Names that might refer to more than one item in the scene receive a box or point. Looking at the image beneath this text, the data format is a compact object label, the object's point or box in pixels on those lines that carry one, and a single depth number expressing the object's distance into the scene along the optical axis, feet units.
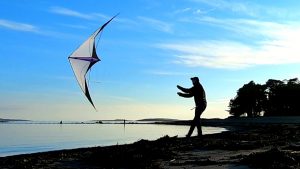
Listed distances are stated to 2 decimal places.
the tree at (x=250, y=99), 383.65
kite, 63.10
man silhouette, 65.92
